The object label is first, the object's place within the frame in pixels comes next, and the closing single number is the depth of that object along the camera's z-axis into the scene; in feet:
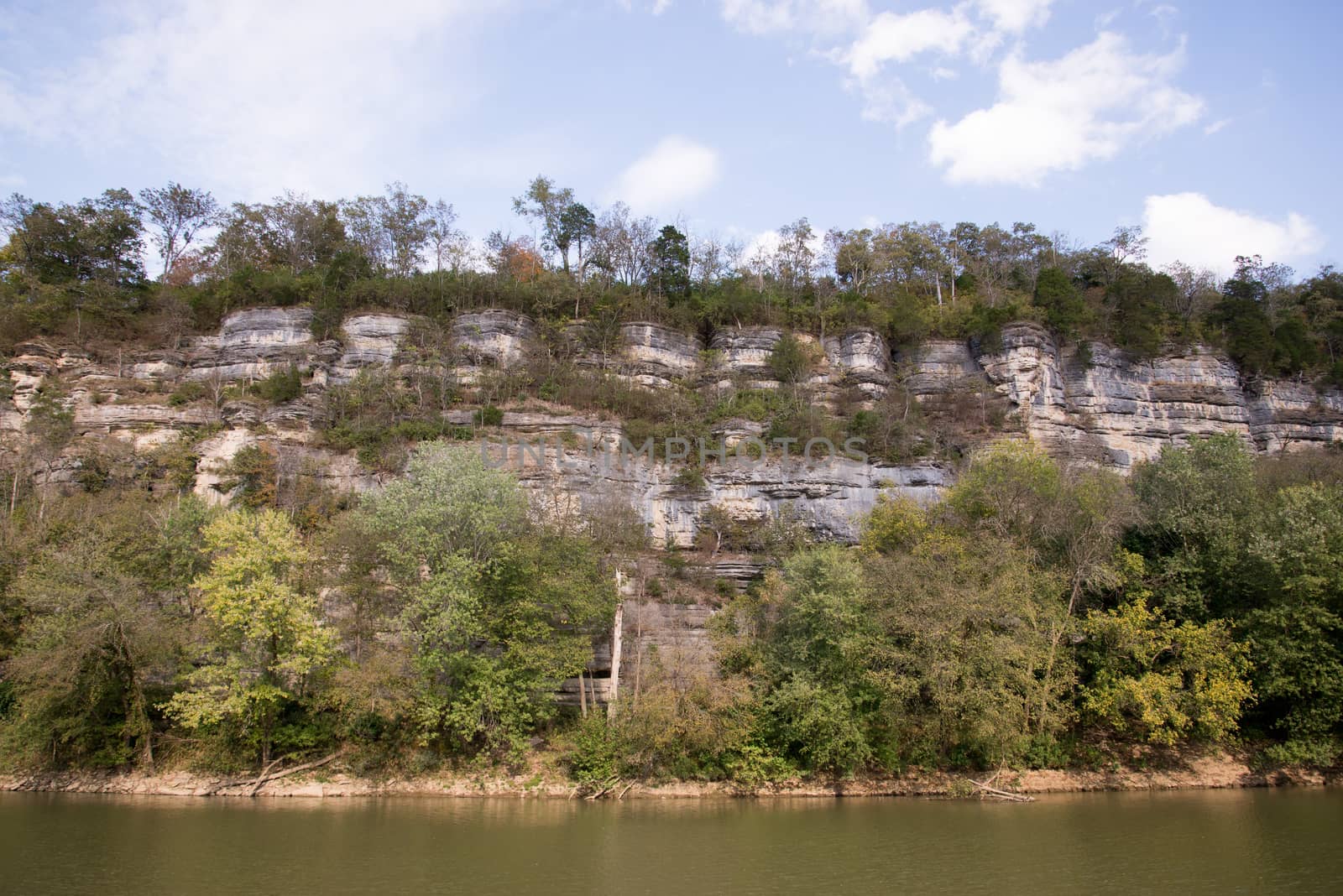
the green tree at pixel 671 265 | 165.89
